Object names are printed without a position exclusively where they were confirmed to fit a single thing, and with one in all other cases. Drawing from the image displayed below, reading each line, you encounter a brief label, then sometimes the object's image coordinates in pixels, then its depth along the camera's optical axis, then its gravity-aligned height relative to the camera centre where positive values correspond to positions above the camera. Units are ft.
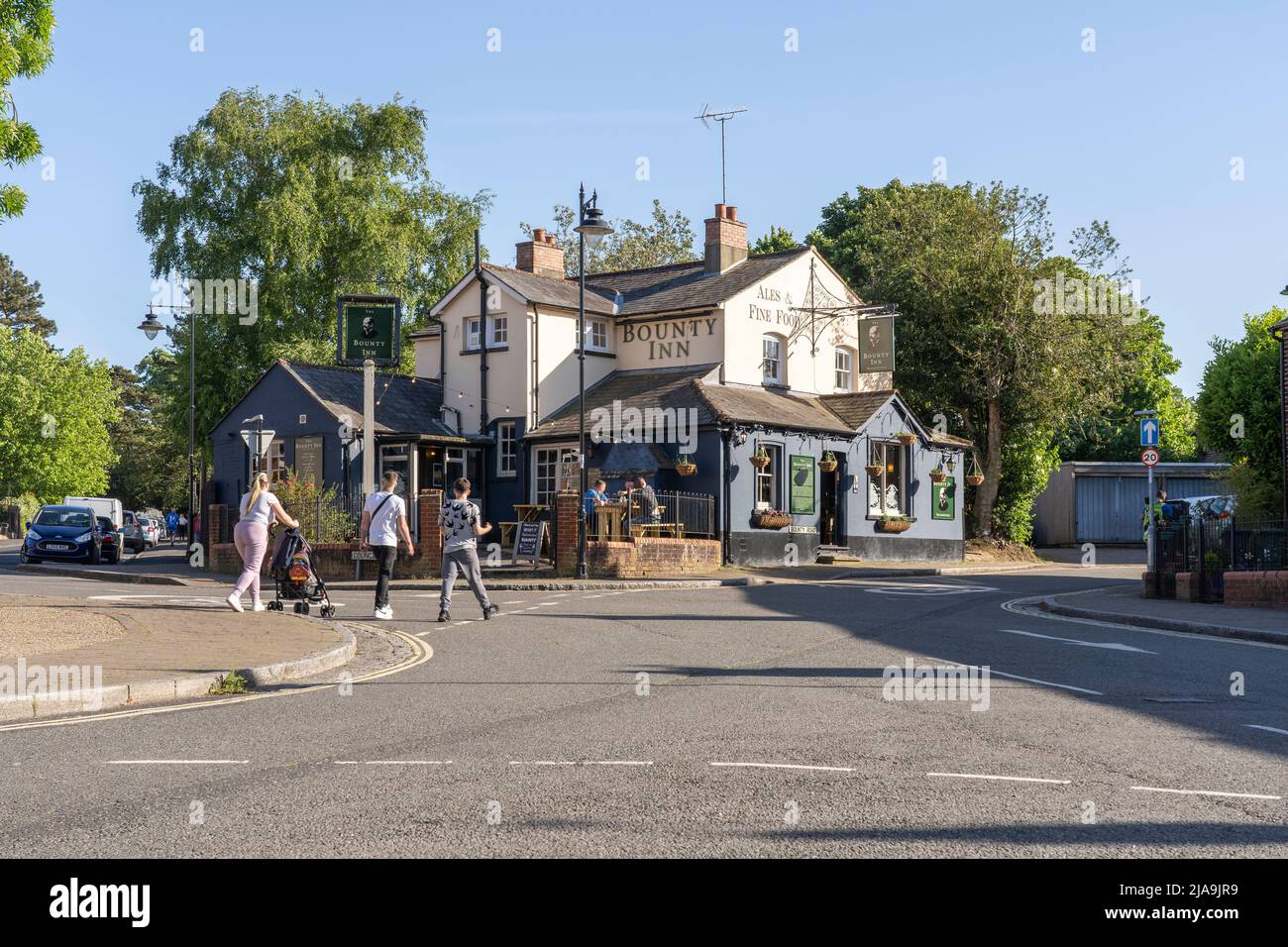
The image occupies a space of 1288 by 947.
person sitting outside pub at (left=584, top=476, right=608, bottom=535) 96.78 +0.26
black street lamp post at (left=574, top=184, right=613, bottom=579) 88.07 +17.08
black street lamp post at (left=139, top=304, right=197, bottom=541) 143.74 +14.41
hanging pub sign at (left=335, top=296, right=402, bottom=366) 105.40 +13.62
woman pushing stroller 57.31 -1.11
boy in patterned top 59.26 -1.58
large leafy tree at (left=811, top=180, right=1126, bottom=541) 141.90 +17.70
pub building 112.57 +8.59
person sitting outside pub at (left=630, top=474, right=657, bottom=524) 100.68 +0.20
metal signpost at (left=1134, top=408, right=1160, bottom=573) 77.70 +3.65
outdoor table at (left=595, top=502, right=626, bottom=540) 95.96 -1.15
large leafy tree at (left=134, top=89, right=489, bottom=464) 155.74 +32.81
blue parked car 120.37 -2.96
